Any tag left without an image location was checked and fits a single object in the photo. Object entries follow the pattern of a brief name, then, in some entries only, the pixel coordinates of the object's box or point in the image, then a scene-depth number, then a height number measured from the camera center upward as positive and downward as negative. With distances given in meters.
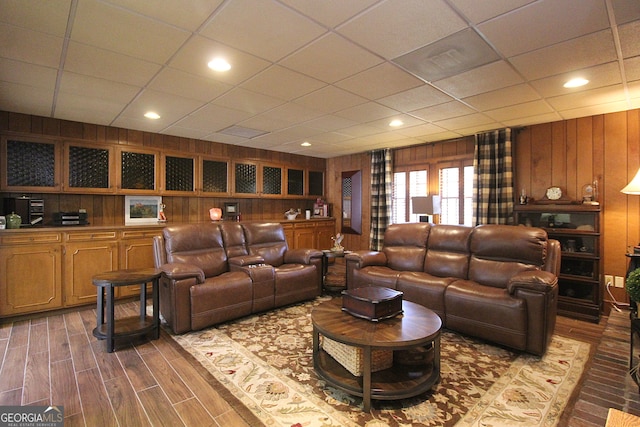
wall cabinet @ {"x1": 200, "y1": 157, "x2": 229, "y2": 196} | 5.33 +0.62
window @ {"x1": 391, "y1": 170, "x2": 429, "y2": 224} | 5.70 +0.38
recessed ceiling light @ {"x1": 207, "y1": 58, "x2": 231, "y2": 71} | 2.42 +1.19
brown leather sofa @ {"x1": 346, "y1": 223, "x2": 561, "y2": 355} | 2.74 -0.73
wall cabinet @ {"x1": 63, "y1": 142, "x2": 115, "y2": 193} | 4.08 +0.59
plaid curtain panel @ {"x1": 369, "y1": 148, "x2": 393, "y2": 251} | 6.03 +0.36
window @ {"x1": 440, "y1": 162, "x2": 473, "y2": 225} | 5.11 +0.30
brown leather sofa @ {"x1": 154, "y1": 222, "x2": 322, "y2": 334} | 3.16 -0.75
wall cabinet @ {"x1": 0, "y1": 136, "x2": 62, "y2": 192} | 3.72 +0.58
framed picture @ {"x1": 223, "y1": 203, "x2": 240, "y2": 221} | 5.66 +0.00
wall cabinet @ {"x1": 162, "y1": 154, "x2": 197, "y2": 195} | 4.90 +0.61
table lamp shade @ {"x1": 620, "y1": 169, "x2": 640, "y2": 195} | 3.01 +0.24
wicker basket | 2.16 -1.08
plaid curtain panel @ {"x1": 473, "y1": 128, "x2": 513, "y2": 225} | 4.53 +0.50
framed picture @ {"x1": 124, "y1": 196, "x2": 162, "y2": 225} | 4.67 +0.03
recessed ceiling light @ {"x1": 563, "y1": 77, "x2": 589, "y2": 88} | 2.79 +1.19
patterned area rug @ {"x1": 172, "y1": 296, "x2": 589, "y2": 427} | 1.93 -1.29
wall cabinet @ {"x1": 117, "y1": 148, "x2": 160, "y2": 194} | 4.49 +0.61
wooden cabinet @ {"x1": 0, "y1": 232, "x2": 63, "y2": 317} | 3.41 -0.71
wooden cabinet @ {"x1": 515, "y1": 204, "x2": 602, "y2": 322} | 3.65 -0.54
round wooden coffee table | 1.98 -0.93
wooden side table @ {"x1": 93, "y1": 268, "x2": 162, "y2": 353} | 2.75 -0.94
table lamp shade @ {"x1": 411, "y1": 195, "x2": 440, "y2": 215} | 4.94 +0.11
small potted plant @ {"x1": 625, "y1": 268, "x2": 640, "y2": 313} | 1.88 -0.46
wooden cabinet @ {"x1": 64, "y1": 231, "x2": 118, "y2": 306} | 3.78 -0.63
